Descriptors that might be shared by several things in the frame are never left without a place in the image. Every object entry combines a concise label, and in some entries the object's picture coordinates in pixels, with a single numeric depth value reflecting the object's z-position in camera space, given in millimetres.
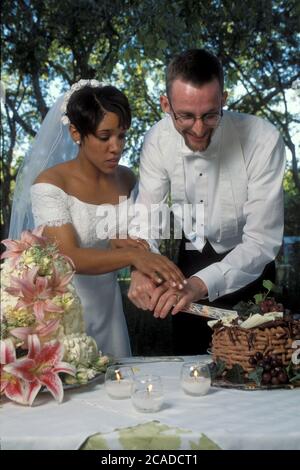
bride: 2811
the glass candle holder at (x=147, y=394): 1474
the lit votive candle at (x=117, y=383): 1603
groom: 2504
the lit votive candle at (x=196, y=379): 1594
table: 1339
